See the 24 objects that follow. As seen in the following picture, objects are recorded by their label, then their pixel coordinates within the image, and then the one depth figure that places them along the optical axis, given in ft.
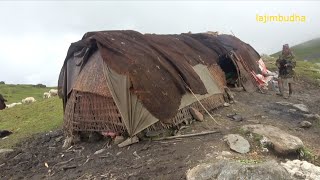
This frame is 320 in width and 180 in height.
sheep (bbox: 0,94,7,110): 28.95
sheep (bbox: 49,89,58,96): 50.76
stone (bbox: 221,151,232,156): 17.16
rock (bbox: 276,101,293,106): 27.40
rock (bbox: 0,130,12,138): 29.93
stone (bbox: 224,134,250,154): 17.65
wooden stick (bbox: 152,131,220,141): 19.98
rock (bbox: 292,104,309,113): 25.87
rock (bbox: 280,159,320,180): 14.87
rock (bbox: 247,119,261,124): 22.10
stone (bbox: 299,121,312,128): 22.29
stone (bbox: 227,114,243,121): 22.76
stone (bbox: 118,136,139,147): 19.94
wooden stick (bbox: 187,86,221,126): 22.37
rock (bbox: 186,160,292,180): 13.65
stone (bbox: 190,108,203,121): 22.17
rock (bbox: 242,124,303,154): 17.60
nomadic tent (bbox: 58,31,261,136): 20.48
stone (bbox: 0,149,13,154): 23.93
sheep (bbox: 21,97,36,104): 50.59
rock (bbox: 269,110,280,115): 24.90
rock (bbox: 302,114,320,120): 24.02
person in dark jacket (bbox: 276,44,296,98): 29.02
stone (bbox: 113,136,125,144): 20.36
